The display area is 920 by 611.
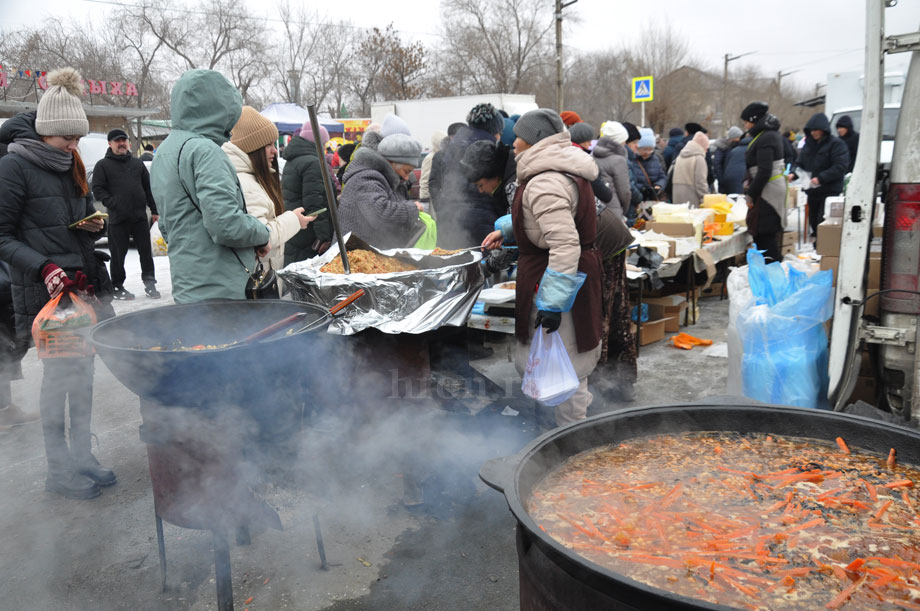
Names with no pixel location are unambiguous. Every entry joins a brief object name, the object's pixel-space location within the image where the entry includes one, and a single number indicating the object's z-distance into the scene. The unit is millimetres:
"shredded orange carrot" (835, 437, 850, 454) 1984
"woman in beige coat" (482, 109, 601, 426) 3453
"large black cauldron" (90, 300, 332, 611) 2277
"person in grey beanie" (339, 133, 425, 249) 4746
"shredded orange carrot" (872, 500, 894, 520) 1622
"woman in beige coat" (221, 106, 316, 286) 4086
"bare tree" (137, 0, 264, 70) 32500
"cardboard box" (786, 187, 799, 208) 12959
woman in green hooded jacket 3033
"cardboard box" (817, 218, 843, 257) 4410
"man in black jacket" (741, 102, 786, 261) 7664
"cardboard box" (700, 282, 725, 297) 8672
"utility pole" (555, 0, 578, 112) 23062
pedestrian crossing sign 18359
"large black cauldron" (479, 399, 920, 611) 1270
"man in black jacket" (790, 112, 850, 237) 9922
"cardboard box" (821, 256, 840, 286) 4387
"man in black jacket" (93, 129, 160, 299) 8453
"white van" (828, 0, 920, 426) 3186
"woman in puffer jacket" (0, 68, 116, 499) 3541
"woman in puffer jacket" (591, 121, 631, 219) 7125
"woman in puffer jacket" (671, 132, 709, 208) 9609
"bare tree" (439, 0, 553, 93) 38625
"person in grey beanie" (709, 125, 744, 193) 11367
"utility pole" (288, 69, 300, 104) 36406
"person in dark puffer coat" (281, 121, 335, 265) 6344
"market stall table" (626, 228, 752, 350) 6066
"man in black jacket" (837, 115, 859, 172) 10852
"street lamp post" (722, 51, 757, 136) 49709
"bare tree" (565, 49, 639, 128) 44656
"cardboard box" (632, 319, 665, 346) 6516
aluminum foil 3680
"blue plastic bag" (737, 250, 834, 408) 3871
